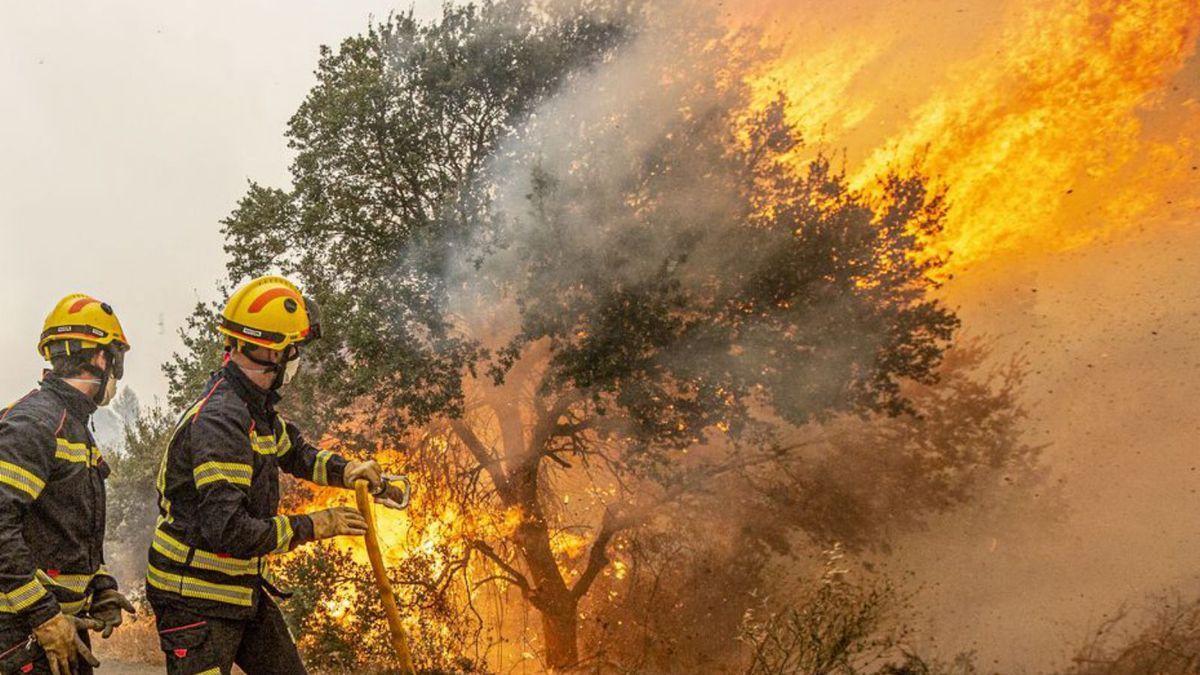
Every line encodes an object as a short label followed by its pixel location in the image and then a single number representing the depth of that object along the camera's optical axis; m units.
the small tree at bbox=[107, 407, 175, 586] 14.16
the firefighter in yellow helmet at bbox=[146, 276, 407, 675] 3.04
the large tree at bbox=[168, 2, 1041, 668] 8.80
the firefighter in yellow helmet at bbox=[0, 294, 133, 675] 3.23
